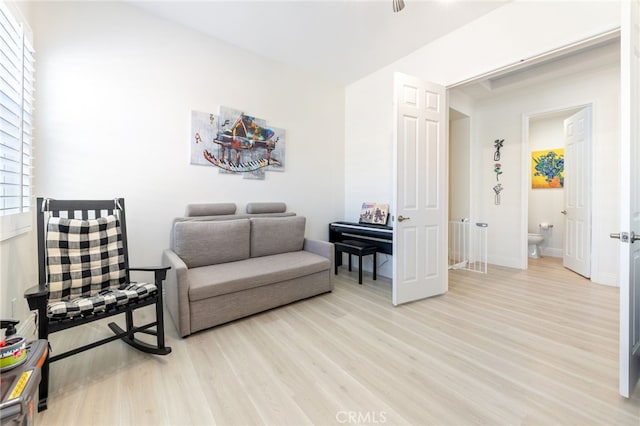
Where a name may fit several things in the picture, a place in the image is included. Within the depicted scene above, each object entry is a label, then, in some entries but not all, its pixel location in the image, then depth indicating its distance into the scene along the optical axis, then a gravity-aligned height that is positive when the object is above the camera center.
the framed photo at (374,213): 3.71 -0.03
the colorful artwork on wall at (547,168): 4.84 +0.82
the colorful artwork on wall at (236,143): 2.97 +0.85
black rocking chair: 1.54 -0.45
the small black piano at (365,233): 3.34 -0.31
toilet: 4.77 -0.60
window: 1.69 +0.65
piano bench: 3.38 -0.50
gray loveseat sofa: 2.18 -0.55
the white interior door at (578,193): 3.60 +0.26
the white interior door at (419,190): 2.71 +0.23
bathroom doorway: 3.66 +0.44
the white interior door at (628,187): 1.42 +0.13
